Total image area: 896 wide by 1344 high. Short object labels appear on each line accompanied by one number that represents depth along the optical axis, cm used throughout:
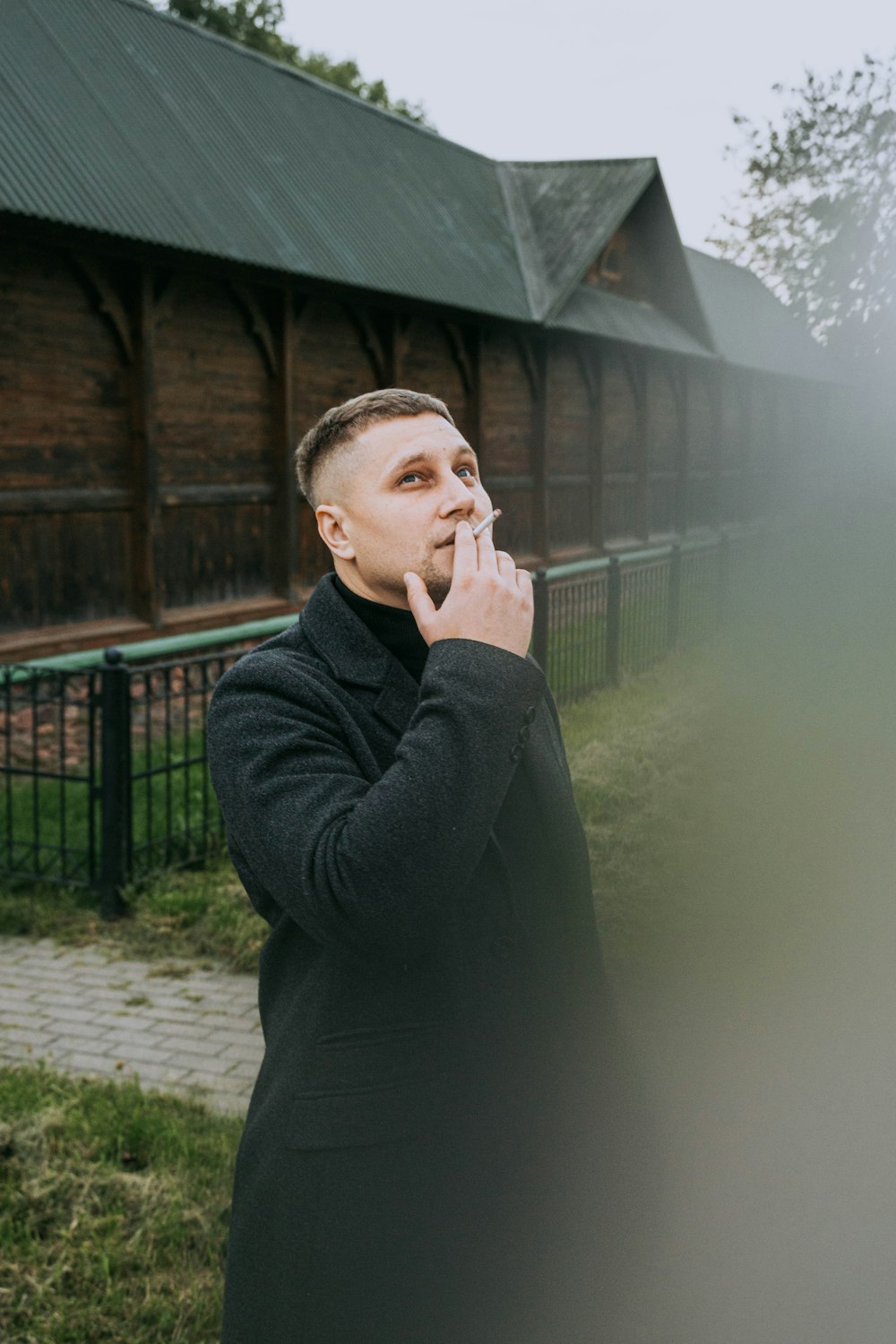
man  150
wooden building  1077
